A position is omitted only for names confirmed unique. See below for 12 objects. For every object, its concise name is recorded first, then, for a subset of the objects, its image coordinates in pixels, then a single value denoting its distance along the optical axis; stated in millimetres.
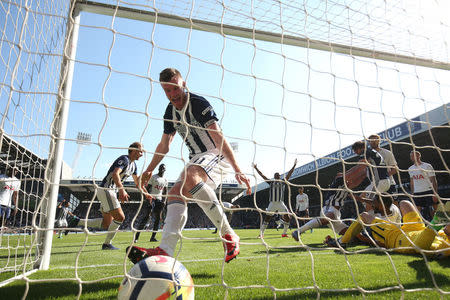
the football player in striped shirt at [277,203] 8398
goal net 2355
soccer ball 1465
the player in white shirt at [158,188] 6833
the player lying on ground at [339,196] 4732
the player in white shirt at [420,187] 5559
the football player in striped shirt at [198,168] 2191
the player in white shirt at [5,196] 5392
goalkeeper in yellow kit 2629
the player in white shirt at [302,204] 10883
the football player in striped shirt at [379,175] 4672
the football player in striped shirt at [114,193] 4418
